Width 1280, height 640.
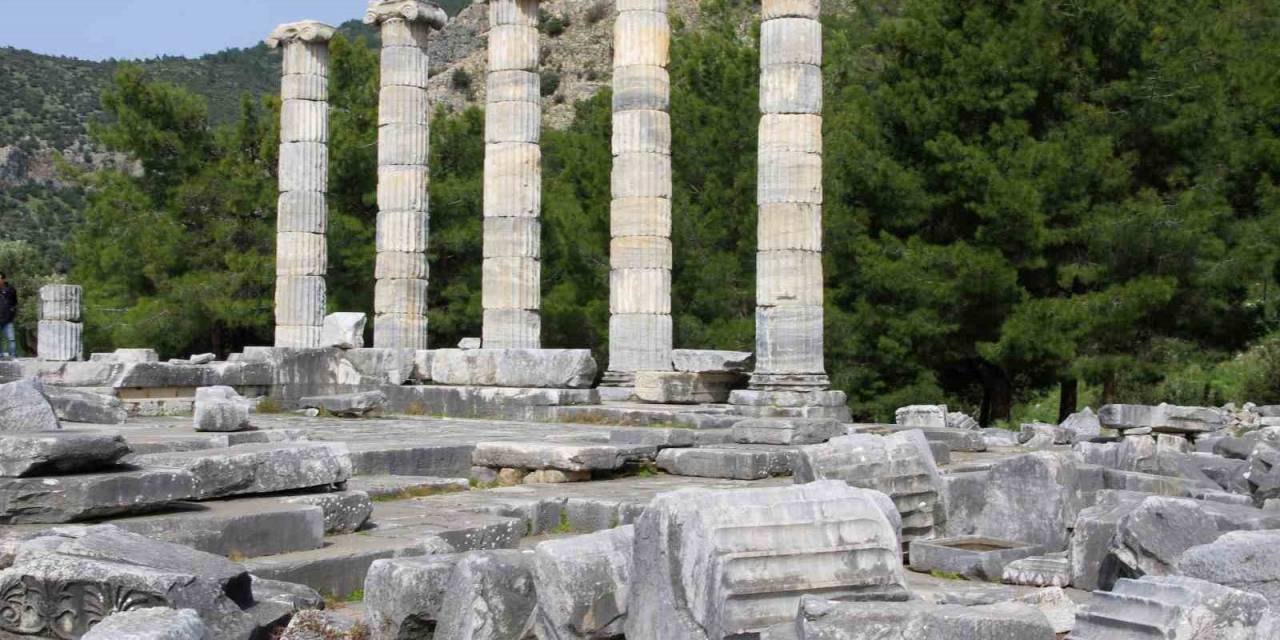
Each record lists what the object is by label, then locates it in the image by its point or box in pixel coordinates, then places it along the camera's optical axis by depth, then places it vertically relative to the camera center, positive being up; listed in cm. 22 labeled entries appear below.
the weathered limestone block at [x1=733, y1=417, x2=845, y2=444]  1263 -63
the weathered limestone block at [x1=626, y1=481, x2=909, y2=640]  557 -79
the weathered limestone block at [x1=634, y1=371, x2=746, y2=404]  1936 -37
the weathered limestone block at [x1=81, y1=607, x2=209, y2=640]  505 -94
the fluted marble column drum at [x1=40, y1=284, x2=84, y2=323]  2281 +85
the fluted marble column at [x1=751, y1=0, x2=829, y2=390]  1853 +220
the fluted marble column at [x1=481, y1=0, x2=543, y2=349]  2161 +259
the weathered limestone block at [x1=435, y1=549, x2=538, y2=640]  584 -97
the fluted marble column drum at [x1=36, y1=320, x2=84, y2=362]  2269 +26
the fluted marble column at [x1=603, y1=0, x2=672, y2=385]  2078 +246
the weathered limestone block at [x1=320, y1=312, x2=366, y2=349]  2145 +41
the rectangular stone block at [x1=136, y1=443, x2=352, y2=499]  781 -60
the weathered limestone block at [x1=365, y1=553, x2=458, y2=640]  602 -99
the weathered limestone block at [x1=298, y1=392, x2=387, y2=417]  1778 -55
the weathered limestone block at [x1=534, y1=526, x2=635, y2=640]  588 -93
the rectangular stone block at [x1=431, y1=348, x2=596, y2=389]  1836 -12
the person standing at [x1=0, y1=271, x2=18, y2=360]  2183 +65
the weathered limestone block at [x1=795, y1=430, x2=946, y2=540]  827 -64
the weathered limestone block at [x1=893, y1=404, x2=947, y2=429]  1761 -68
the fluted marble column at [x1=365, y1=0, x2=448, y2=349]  2298 +288
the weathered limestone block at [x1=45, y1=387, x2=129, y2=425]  1337 -47
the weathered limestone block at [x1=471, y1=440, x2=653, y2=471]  1072 -72
